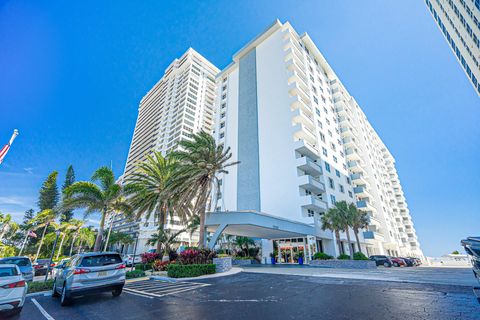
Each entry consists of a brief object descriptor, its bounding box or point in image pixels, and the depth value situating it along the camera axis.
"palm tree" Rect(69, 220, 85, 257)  47.41
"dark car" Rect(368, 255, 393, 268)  30.61
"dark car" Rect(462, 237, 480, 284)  4.35
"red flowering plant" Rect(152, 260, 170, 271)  18.83
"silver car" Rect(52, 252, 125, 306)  7.82
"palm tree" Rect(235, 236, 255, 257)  33.22
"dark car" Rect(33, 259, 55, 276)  23.19
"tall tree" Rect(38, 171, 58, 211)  52.88
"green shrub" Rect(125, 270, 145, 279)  16.03
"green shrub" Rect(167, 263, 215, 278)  15.60
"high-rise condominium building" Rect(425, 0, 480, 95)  19.34
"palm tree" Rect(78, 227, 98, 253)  51.88
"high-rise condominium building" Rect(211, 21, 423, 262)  31.39
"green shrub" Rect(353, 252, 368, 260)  24.85
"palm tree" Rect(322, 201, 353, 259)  26.83
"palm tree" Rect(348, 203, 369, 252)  27.55
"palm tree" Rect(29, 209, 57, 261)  37.11
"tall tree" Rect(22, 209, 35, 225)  57.00
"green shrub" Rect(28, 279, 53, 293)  11.52
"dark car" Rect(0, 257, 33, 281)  14.72
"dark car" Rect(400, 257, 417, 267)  34.19
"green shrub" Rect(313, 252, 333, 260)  26.19
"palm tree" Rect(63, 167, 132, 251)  19.72
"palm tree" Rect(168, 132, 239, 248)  20.05
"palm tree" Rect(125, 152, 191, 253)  22.18
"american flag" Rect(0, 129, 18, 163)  15.19
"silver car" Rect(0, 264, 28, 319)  6.38
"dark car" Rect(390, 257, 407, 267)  32.12
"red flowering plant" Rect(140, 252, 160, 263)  21.30
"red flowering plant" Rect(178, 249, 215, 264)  17.12
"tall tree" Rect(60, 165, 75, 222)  60.69
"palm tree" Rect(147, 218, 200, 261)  21.77
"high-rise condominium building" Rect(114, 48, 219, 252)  75.31
